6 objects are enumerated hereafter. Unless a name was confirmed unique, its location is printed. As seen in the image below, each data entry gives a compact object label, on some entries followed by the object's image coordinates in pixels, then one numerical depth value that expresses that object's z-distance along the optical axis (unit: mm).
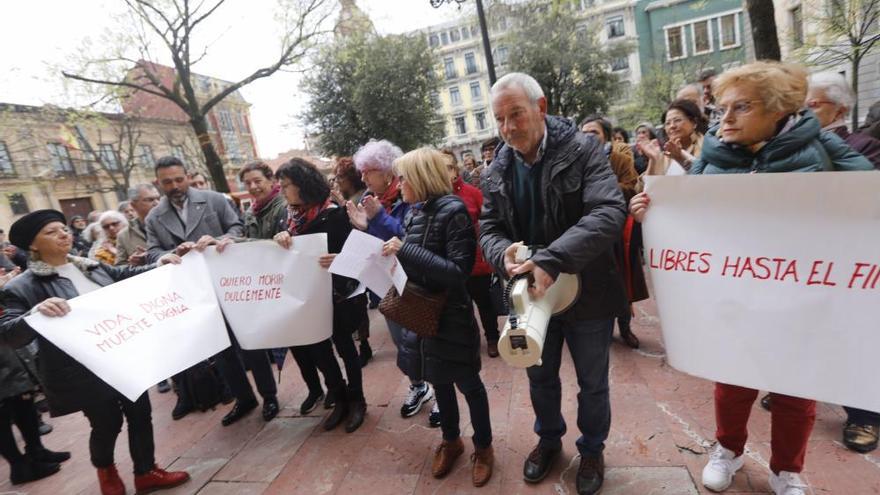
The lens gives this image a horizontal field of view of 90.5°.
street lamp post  8055
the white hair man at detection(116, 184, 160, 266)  3965
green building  29641
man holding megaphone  1795
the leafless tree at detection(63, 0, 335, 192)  12055
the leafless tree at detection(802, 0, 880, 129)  6453
